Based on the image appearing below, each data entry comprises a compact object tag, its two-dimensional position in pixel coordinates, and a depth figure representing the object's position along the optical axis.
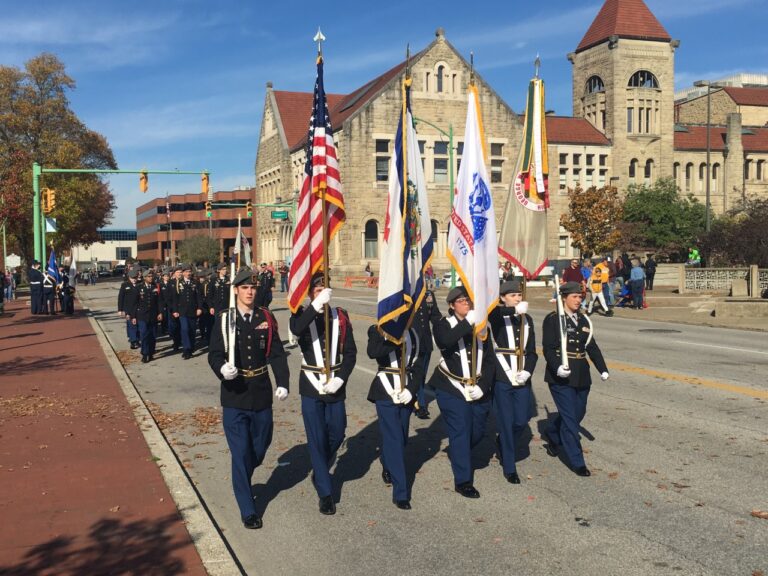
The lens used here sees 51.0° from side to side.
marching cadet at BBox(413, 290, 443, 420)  9.82
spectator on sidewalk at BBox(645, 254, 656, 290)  34.97
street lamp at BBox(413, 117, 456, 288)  36.10
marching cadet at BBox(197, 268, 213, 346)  17.33
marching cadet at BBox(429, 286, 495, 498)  6.98
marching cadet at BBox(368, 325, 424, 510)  6.77
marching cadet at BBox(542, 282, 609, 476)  7.64
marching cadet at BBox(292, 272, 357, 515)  6.70
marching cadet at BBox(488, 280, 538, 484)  7.51
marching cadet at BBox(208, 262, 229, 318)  16.77
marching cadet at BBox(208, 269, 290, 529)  6.37
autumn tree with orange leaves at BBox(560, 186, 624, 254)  52.81
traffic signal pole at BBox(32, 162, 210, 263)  29.79
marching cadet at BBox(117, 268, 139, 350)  17.23
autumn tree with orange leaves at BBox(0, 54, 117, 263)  57.25
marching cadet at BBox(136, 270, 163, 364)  16.34
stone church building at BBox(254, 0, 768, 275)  54.59
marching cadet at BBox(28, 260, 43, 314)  29.69
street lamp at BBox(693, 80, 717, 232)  44.28
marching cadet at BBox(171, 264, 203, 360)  16.39
